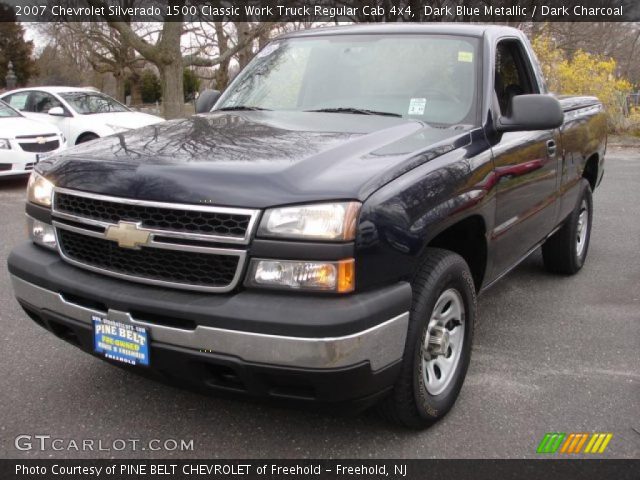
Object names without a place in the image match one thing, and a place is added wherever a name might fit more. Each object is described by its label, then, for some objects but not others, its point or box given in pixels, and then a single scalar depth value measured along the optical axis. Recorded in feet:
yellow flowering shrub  57.72
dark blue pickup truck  7.58
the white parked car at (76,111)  37.37
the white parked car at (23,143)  31.73
